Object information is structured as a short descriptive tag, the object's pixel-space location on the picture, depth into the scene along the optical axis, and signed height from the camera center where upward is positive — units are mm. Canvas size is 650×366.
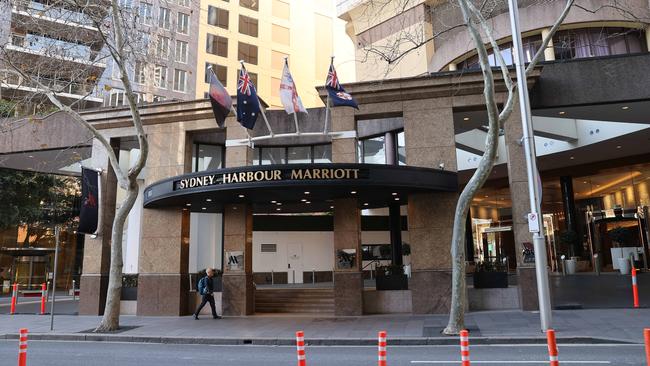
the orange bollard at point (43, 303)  19381 -1054
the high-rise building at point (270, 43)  48781 +23591
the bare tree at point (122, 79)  14227 +5787
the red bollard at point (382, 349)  6758 -1079
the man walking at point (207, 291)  17531 -638
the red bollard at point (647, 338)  5652 -837
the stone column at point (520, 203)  16391 +2114
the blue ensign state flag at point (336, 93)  16516 +5829
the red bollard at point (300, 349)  6844 -1073
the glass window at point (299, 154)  22906 +5304
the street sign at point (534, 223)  12672 +1071
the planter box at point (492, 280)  17250 -460
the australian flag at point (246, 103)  17500 +5891
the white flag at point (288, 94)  17375 +6091
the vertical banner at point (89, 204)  19531 +2763
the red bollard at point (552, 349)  5934 -991
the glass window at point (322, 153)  22828 +5291
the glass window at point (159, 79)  41522 +16281
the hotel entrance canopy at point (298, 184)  15312 +2728
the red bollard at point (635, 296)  15714 -1004
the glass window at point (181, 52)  45497 +20193
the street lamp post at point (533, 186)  12172 +2026
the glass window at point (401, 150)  23139 +5477
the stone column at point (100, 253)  19719 +862
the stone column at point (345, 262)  17234 +338
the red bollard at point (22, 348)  7464 -1076
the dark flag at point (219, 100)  17203 +5951
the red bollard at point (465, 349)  6645 -1079
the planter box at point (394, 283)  17609 -493
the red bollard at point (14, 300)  20398 -964
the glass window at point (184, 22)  44844 +22544
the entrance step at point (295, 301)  19203 -1181
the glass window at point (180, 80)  46356 +17861
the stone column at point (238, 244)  18422 +1033
